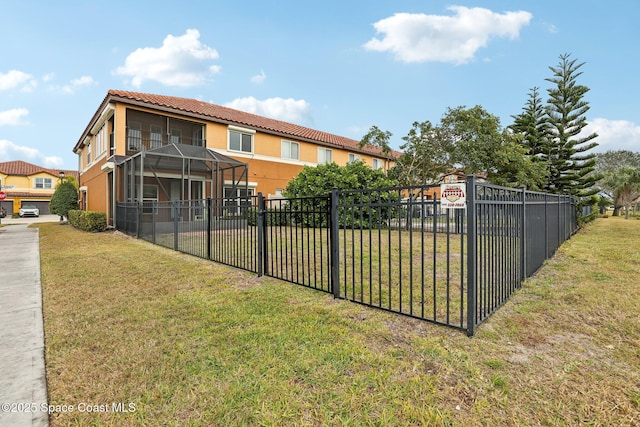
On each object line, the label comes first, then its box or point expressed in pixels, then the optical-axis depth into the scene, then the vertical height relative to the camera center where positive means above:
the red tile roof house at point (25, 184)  39.94 +3.80
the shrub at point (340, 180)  15.01 +1.51
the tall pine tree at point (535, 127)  17.47 +4.69
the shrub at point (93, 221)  14.60 -0.49
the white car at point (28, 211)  35.00 +0.07
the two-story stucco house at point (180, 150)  14.61 +3.72
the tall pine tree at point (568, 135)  16.52 +4.05
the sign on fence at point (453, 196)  3.20 +0.13
